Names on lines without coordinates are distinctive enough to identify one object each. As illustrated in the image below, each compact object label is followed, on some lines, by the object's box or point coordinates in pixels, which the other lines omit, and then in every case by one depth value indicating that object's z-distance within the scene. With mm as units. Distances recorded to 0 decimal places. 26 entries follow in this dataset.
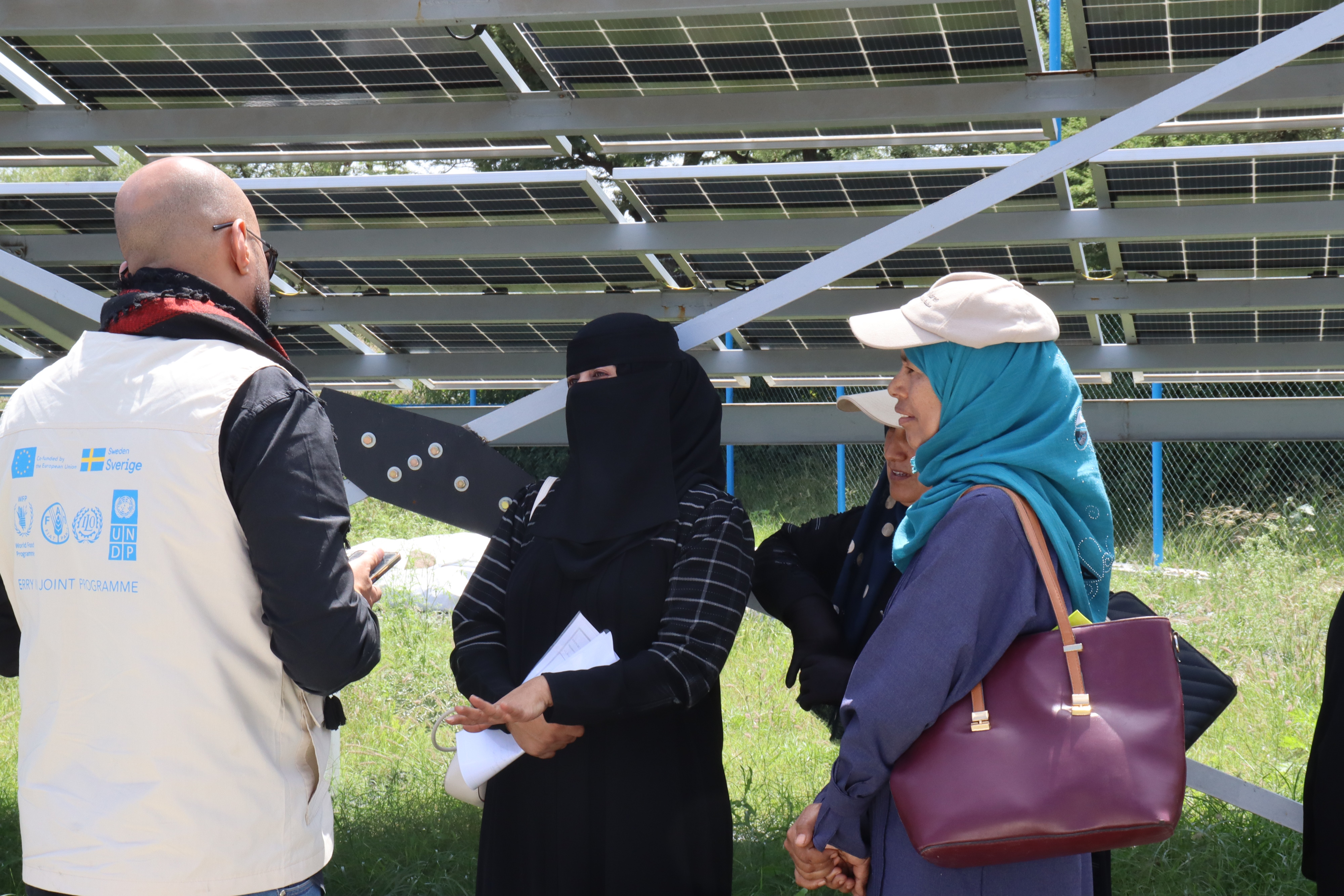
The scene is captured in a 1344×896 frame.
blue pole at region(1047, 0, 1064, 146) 6953
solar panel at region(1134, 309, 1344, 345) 5926
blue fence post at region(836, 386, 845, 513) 13617
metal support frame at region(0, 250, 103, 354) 3404
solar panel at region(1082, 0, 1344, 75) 3543
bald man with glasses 1969
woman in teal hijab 1992
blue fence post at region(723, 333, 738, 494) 13102
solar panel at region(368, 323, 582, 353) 6477
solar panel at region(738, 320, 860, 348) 6293
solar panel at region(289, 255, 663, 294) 5613
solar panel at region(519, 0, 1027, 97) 3613
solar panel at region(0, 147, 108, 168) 4895
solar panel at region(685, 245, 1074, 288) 5164
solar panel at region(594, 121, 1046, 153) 4367
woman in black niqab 2609
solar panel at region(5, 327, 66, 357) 6875
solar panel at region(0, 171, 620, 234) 4910
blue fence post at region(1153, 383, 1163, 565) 12328
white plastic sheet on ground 9125
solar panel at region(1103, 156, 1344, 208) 4383
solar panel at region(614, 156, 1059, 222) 4625
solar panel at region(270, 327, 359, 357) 6617
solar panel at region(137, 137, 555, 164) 4609
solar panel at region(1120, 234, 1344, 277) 5059
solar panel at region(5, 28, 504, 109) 3908
